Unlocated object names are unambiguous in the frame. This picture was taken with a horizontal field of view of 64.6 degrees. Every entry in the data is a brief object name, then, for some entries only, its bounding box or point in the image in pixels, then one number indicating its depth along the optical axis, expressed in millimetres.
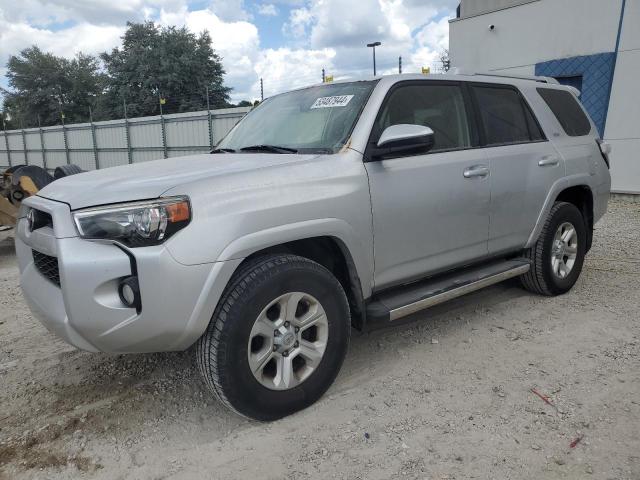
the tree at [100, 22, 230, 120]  40938
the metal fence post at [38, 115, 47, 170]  28062
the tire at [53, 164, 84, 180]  7133
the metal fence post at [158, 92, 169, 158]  19266
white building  9906
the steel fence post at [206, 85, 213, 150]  16781
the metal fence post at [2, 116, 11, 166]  31984
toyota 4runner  2326
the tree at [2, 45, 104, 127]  52625
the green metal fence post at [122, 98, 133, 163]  21375
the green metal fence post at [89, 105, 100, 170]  23706
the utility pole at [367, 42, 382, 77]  14078
